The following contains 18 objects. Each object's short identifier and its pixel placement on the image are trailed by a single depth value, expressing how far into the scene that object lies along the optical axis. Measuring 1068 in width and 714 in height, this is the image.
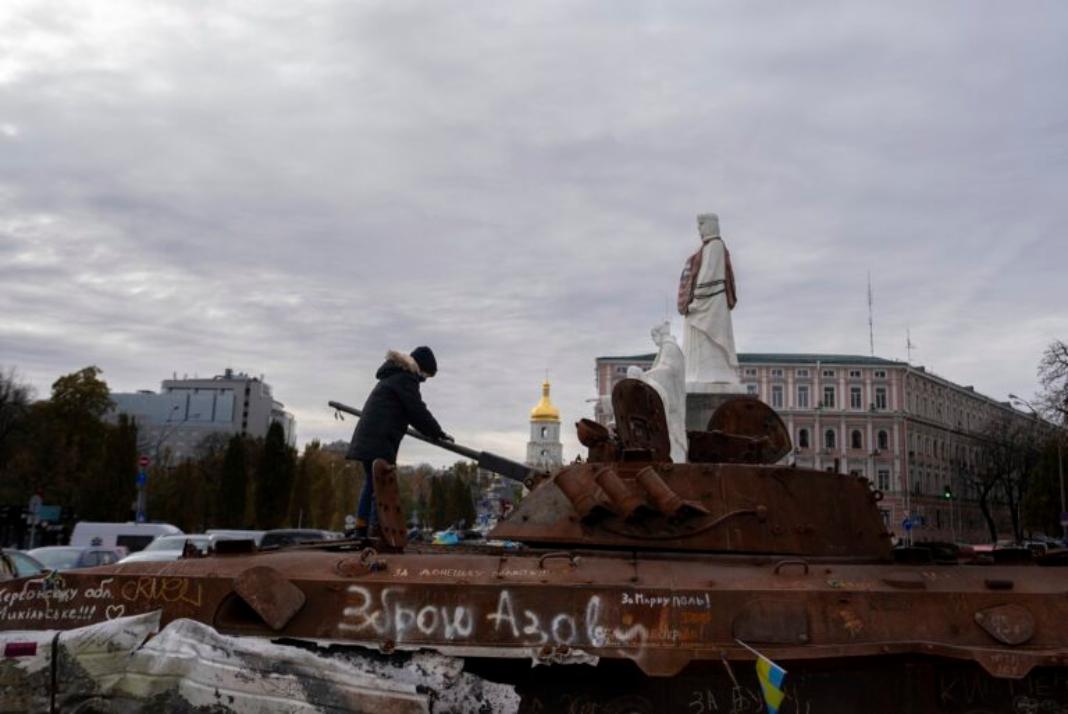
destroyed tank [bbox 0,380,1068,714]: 5.77
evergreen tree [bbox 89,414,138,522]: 47.91
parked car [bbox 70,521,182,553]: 30.50
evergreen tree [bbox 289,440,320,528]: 57.12
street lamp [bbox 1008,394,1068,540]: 38.99
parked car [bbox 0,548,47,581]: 12.85
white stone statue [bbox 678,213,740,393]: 21.73
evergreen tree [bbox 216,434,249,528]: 51.16
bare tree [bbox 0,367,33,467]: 47.94
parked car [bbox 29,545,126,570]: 20.81
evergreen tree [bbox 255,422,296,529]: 51.88
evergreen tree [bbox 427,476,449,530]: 84.81
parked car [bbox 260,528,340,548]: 22.86
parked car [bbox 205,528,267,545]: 24.55
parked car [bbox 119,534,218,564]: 22.25
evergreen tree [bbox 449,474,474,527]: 86.75
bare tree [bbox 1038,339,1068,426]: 38.53
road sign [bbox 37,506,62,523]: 33.59
